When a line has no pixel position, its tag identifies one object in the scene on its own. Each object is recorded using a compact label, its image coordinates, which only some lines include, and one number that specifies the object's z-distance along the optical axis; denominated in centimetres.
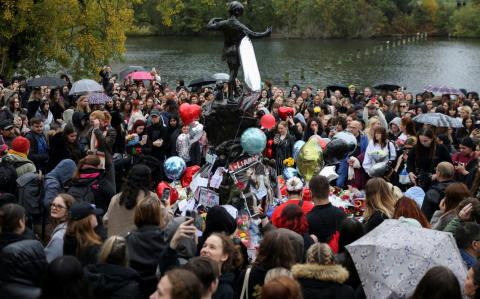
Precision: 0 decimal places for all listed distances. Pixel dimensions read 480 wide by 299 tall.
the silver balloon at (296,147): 1058
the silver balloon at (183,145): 1095
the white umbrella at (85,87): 1479
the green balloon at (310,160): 949
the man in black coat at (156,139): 1107
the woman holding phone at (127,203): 651
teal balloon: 858
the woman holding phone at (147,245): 538
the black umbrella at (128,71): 2325
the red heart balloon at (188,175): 973
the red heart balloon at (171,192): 857
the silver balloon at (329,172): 968
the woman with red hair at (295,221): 581
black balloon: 995
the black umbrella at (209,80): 2017
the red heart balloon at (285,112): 1249
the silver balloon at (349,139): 1023
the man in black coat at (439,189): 754
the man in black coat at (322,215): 625
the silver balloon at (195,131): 1085
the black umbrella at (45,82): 1521
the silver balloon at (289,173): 998
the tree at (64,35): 1845
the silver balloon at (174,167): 926
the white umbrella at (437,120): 1090
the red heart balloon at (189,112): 1011
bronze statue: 910
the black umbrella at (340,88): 1945
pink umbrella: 2083
